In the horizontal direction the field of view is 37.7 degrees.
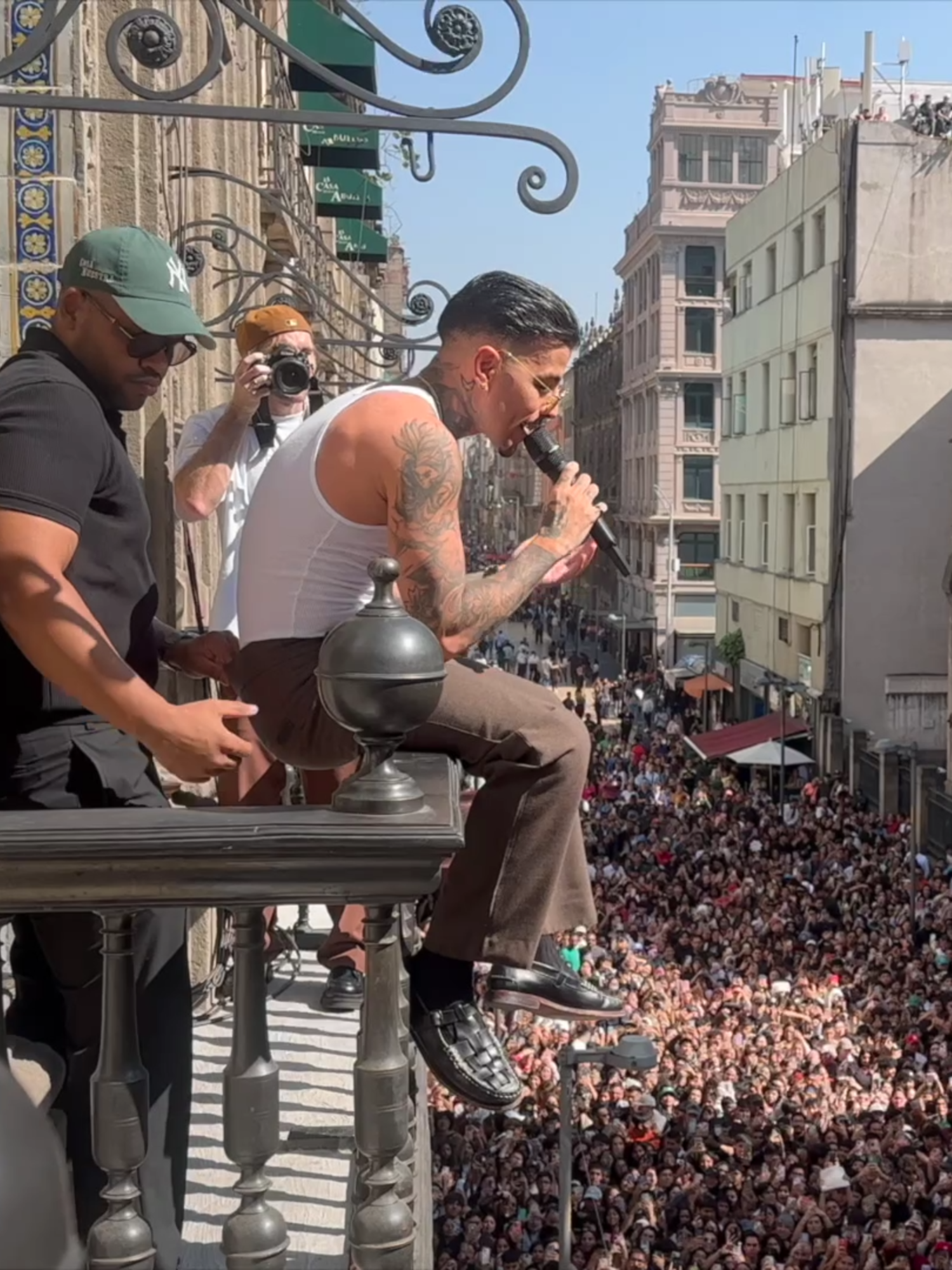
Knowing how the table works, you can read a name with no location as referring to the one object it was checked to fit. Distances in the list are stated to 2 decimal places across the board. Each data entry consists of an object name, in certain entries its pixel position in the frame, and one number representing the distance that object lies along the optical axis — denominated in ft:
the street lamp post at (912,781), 51.90
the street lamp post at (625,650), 167.56
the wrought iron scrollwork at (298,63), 11.03
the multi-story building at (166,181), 19.95
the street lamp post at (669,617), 168.76
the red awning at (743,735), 91.97
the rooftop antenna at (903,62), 120.52
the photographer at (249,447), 16.33
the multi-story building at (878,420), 94.68
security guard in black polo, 8.64
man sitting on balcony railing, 10.75
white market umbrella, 84.48
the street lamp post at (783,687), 78.80
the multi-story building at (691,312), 171.73
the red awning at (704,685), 125.04
